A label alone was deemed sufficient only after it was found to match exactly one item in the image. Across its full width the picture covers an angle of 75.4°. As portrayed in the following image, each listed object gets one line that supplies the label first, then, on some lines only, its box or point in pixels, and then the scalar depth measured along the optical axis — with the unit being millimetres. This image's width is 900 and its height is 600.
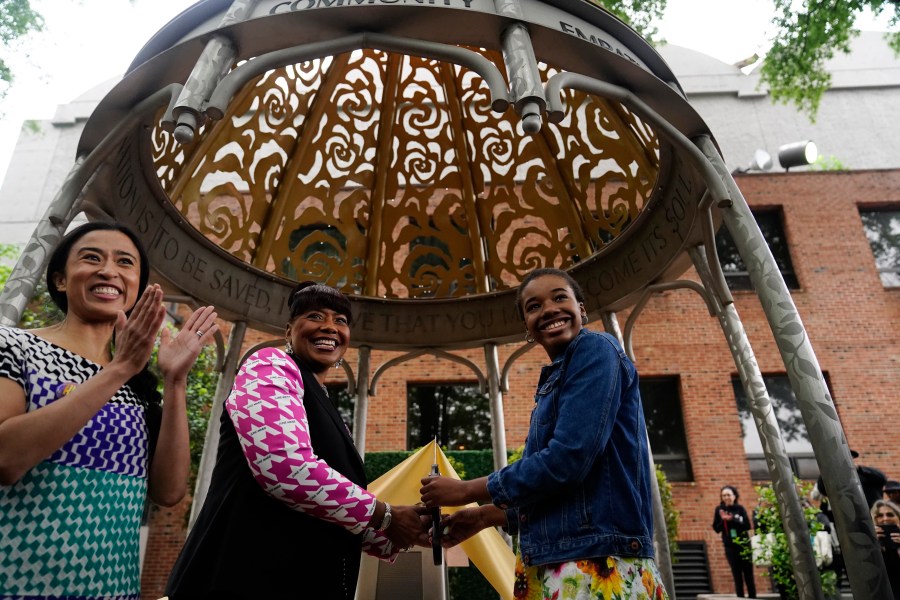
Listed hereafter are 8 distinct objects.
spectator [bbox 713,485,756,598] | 9391
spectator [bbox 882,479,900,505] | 5910
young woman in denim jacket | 1829
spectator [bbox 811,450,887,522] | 5418
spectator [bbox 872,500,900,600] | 4918
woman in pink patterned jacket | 1731
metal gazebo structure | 2725
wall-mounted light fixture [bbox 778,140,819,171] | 14759
